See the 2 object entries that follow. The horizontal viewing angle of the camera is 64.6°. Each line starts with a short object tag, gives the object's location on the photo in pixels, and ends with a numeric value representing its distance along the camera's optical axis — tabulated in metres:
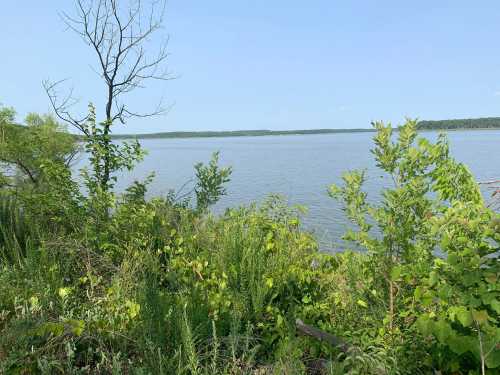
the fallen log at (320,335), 2.94
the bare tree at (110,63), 7.57
